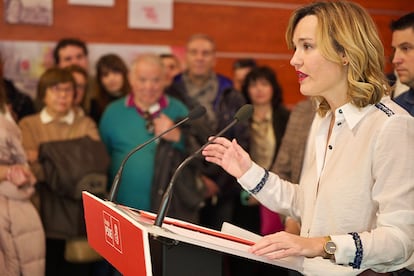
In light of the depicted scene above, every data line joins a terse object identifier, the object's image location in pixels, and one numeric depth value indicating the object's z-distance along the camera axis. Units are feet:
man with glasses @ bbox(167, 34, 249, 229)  13.25
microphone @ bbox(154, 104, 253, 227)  7.34
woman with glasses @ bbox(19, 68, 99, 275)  12.34
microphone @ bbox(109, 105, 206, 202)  8.11
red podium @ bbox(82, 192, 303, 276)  7.13
